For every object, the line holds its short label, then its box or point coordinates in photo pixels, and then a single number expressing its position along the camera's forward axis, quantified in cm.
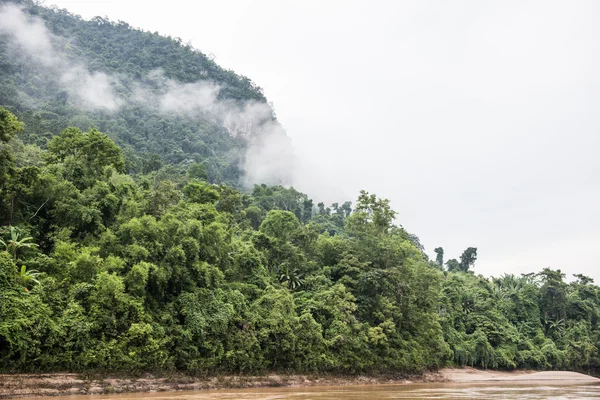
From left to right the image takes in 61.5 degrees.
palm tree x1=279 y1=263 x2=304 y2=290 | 4556
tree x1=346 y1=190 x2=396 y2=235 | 5181
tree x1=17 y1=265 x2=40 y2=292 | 2559
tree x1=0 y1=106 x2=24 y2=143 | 2830
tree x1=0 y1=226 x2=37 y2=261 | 2683
